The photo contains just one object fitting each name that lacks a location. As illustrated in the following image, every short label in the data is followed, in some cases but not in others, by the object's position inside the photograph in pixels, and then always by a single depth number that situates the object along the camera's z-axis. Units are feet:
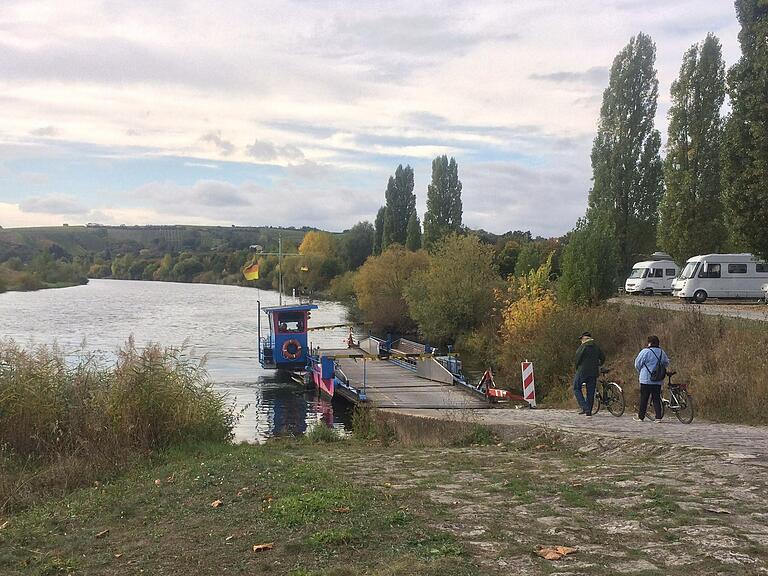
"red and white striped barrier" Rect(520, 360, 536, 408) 65.77
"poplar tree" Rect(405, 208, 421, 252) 253.03
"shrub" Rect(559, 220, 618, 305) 100.42
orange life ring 122.21
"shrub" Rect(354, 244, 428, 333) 208.03
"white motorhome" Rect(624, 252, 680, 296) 139.44
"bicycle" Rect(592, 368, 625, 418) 48.73
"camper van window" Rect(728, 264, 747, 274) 109.01
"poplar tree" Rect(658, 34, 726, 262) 116.16
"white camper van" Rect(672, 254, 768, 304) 108.78
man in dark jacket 47.62
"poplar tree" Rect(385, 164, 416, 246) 272.92
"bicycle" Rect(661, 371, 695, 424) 43.29
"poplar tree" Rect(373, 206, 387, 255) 293.33
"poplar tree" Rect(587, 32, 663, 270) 127.95
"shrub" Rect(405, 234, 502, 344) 153.17
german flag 112.06
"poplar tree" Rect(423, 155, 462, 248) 228.02
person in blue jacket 42.80
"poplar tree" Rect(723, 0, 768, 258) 61.57
